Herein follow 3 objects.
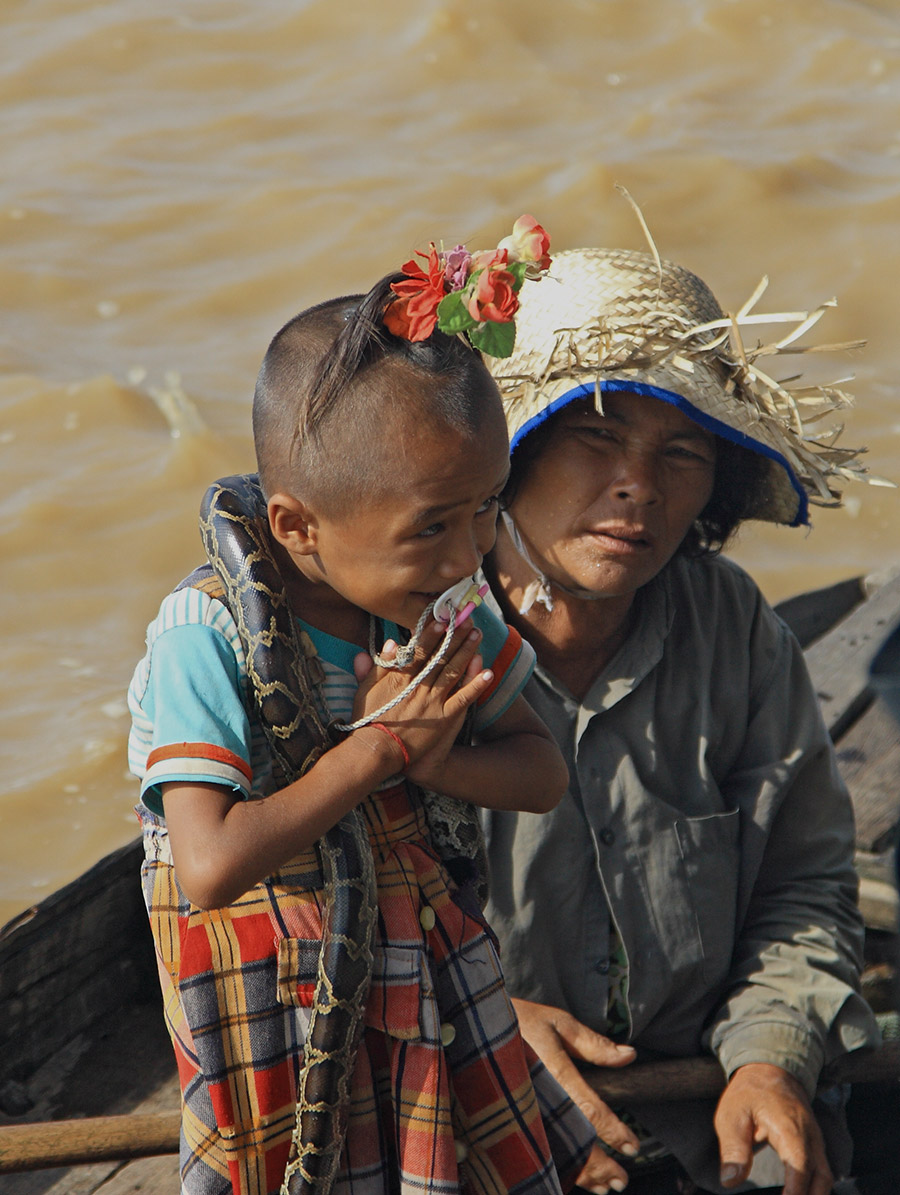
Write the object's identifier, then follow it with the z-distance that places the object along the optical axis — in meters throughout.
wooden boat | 5.41
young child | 3.48
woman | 5.23
